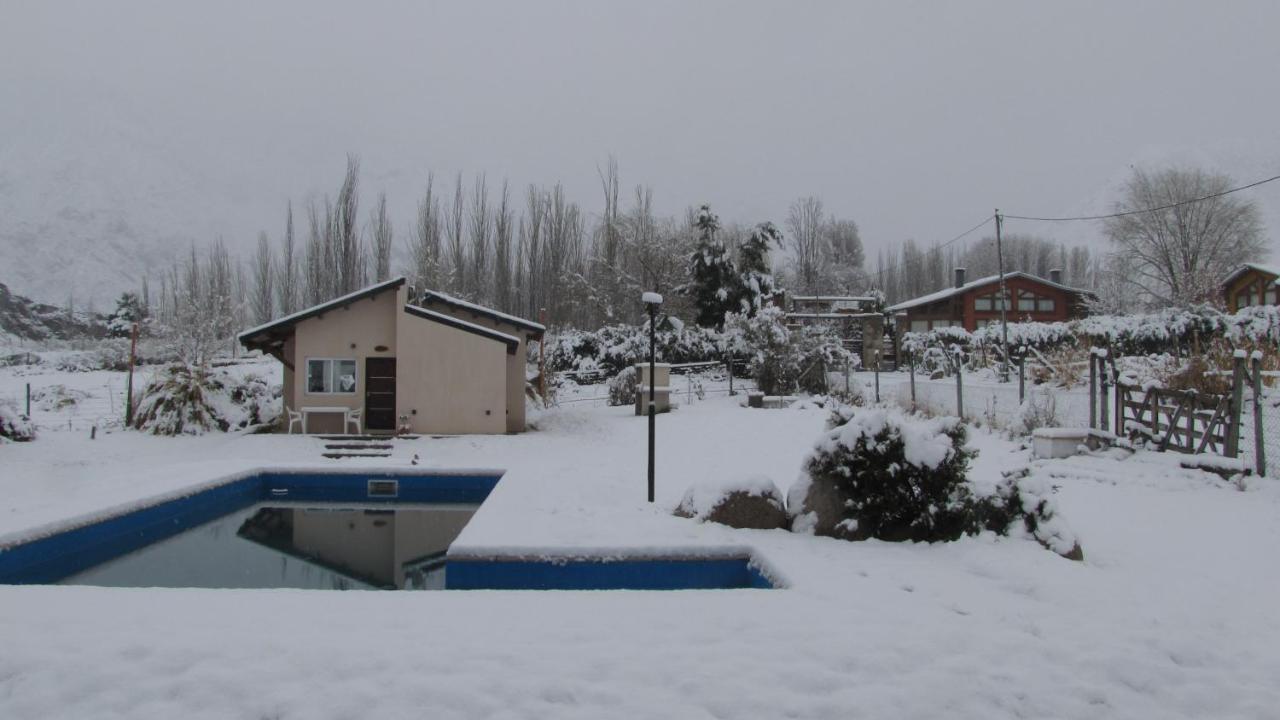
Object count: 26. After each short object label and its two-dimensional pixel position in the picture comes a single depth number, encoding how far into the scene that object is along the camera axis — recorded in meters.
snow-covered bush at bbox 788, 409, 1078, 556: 5.79
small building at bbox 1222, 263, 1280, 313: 27.14
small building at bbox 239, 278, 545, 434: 13.95
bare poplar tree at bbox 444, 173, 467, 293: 30.47
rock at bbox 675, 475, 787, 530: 6.29
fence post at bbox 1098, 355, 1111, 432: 9.87
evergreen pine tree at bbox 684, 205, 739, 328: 24.20
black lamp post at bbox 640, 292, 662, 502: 7.09
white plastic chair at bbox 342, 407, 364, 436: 13.86
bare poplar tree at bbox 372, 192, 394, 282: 29.86
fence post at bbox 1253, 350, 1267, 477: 7.50
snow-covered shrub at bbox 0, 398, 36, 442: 11.62
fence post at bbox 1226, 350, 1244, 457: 8.00
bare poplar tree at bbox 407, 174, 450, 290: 29.75
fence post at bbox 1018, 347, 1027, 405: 12.38
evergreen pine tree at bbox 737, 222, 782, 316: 24.23
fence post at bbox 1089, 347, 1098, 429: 10.05
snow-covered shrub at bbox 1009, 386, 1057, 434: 10.90
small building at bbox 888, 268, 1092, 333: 34.75
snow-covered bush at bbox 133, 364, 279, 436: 13.33
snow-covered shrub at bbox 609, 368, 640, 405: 18.66
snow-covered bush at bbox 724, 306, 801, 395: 18.95
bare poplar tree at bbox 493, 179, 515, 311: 30.25
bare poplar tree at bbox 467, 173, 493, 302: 30.17
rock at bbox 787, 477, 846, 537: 6.07
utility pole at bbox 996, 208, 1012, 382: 20.45
